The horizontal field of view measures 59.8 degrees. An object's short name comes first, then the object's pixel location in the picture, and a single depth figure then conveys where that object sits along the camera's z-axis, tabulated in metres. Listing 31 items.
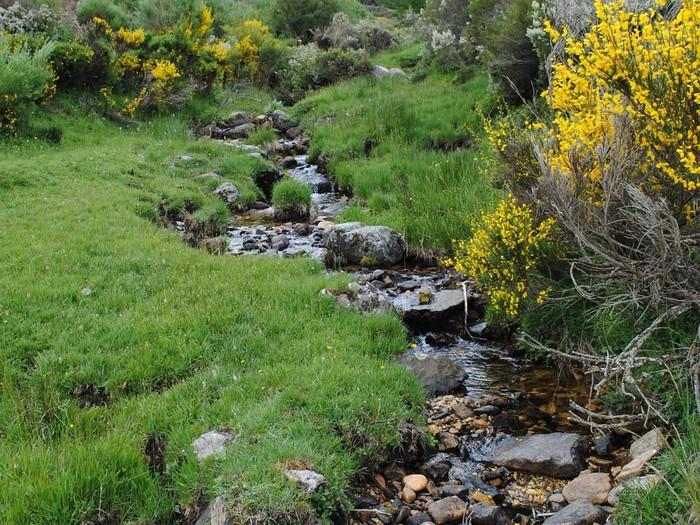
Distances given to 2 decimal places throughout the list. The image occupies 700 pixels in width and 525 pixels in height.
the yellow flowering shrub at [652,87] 4.62
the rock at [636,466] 4.39
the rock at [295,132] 19.36
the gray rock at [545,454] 4.84
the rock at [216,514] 4.05
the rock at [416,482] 4.80
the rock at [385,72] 23.22
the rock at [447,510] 4.43
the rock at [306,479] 4.31
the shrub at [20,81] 13.61
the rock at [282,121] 20.28
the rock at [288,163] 16.56
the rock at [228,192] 13.11
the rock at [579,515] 4.11
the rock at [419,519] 4.41
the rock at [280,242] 10.65
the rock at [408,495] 4.70
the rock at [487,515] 4.34
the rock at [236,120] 19.98
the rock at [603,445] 5.04
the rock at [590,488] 4.43
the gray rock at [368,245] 9.84
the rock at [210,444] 4.68
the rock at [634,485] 3.97
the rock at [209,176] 13.89
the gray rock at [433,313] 7.71
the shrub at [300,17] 32.03
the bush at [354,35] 28.19
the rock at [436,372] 6.20
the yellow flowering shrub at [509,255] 6.64
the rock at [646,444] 4.58
